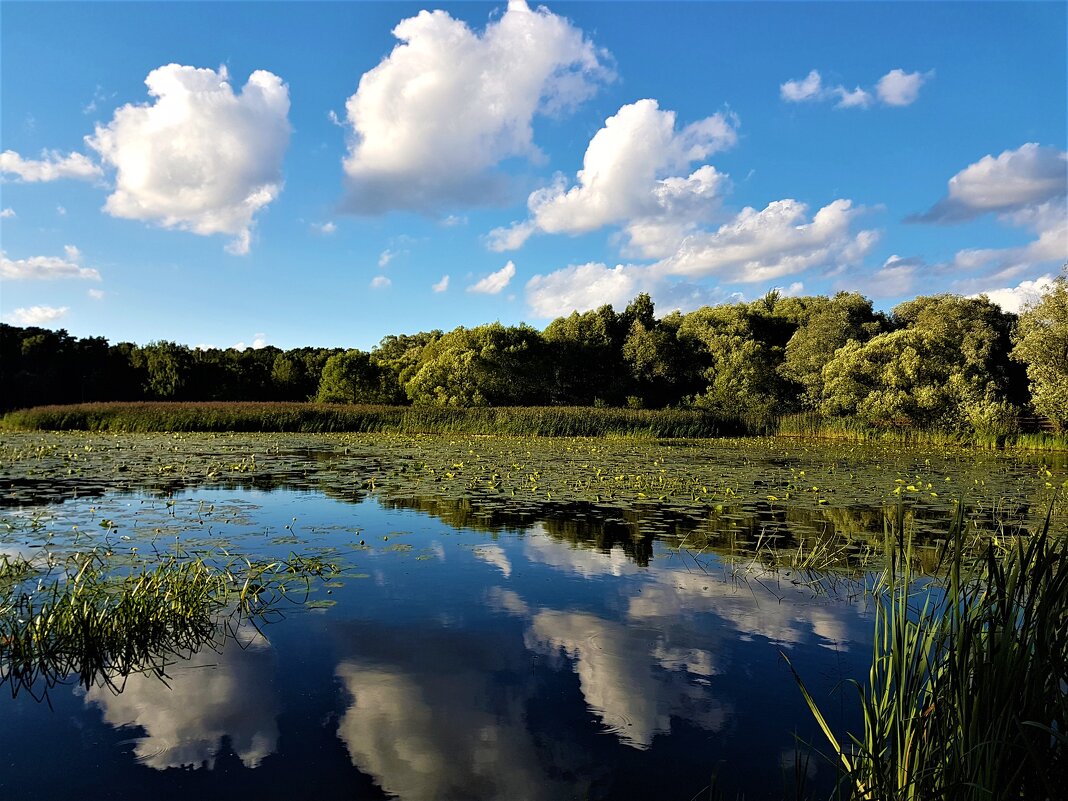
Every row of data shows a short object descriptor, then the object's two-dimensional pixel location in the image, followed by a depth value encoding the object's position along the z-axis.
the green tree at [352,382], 54.44
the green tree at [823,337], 44.09
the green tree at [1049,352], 25.97
